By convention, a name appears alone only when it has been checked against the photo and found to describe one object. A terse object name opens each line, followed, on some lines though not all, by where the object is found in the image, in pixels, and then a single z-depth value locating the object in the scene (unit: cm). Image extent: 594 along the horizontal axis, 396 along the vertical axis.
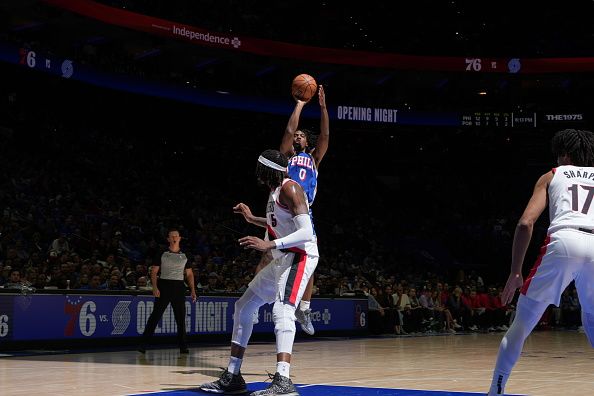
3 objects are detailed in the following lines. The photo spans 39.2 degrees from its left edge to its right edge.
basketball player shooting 907
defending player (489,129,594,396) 543
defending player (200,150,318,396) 711
